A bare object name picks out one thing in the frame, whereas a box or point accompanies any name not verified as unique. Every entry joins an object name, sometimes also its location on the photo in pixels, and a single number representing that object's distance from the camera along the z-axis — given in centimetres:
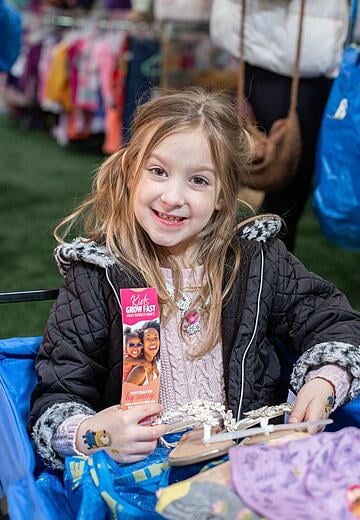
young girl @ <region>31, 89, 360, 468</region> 112
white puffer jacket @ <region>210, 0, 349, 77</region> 193
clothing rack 383
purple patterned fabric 79
